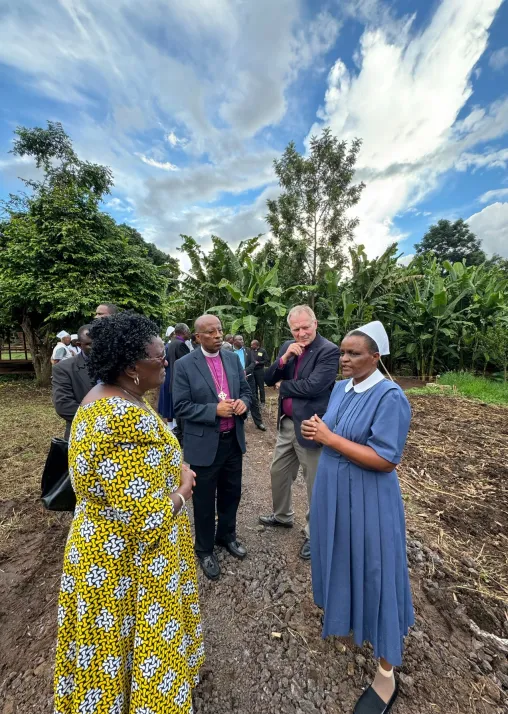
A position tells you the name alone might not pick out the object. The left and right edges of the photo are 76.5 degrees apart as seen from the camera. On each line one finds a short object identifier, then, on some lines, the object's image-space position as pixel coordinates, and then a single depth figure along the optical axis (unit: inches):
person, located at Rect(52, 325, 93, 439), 116.1
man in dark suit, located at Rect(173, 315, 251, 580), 99.1
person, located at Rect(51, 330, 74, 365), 245.3
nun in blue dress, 65.2
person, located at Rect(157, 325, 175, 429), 225.0
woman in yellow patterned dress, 46.7
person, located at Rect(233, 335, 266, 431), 256.4
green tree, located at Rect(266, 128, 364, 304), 559.2
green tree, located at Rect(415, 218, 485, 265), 1421.0
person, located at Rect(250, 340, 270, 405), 295.1
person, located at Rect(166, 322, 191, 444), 222.8
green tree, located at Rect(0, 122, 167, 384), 336.5
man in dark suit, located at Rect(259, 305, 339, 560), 107.4
